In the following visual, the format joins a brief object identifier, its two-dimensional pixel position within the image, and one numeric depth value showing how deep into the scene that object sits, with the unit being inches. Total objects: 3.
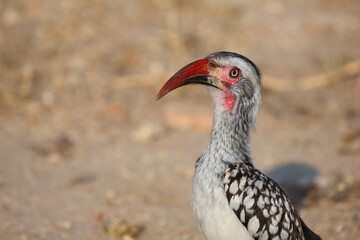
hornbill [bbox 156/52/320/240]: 269.4
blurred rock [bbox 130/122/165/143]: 546.0
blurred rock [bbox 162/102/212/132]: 566.6
